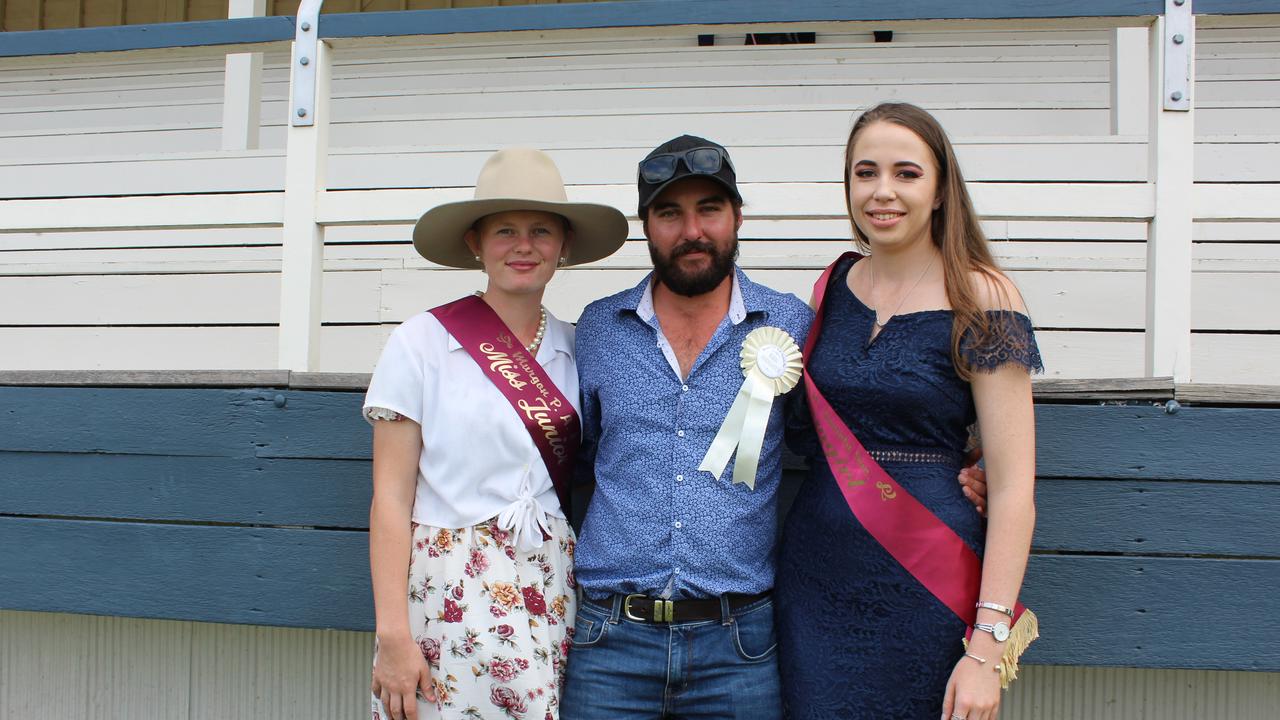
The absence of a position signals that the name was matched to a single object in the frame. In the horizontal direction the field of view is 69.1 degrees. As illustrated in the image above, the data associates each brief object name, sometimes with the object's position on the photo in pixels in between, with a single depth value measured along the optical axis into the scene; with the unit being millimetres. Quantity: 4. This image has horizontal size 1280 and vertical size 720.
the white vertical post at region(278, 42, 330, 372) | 2578
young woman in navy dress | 1779
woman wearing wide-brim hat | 1896
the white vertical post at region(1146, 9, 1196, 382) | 2299
